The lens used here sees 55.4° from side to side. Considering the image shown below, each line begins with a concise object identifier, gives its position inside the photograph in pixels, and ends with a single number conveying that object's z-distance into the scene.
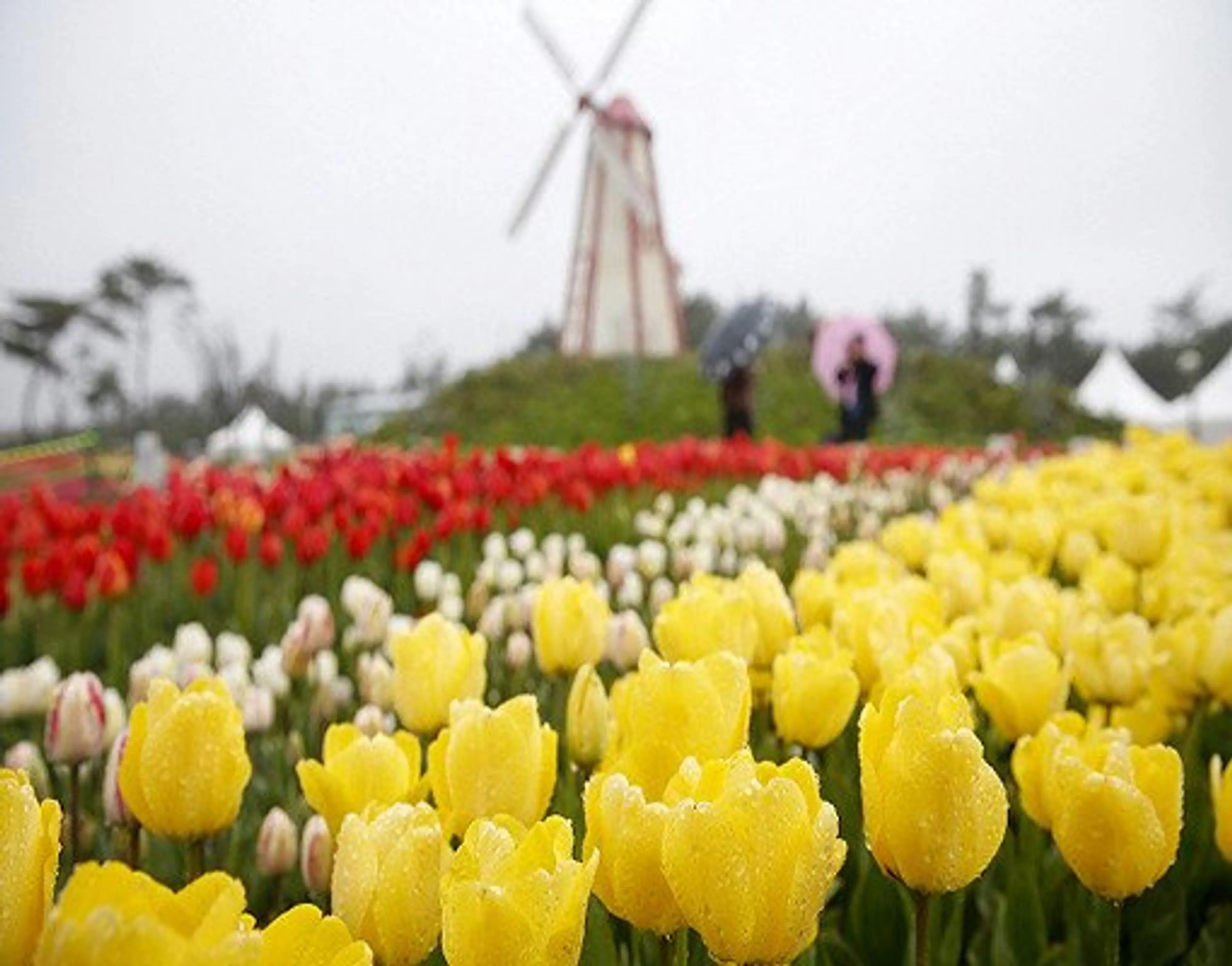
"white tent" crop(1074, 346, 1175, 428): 27.17
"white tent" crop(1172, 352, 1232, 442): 25.34
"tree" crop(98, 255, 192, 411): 46.78
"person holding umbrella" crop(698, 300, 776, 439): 13.88
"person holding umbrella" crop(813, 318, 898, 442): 14.36
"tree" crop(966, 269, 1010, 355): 53.00
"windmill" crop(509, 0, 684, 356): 24.50
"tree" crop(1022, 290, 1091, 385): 52.75
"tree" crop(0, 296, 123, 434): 44.84
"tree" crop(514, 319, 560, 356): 51.44
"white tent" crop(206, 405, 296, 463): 14.65
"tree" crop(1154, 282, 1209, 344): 58.03
